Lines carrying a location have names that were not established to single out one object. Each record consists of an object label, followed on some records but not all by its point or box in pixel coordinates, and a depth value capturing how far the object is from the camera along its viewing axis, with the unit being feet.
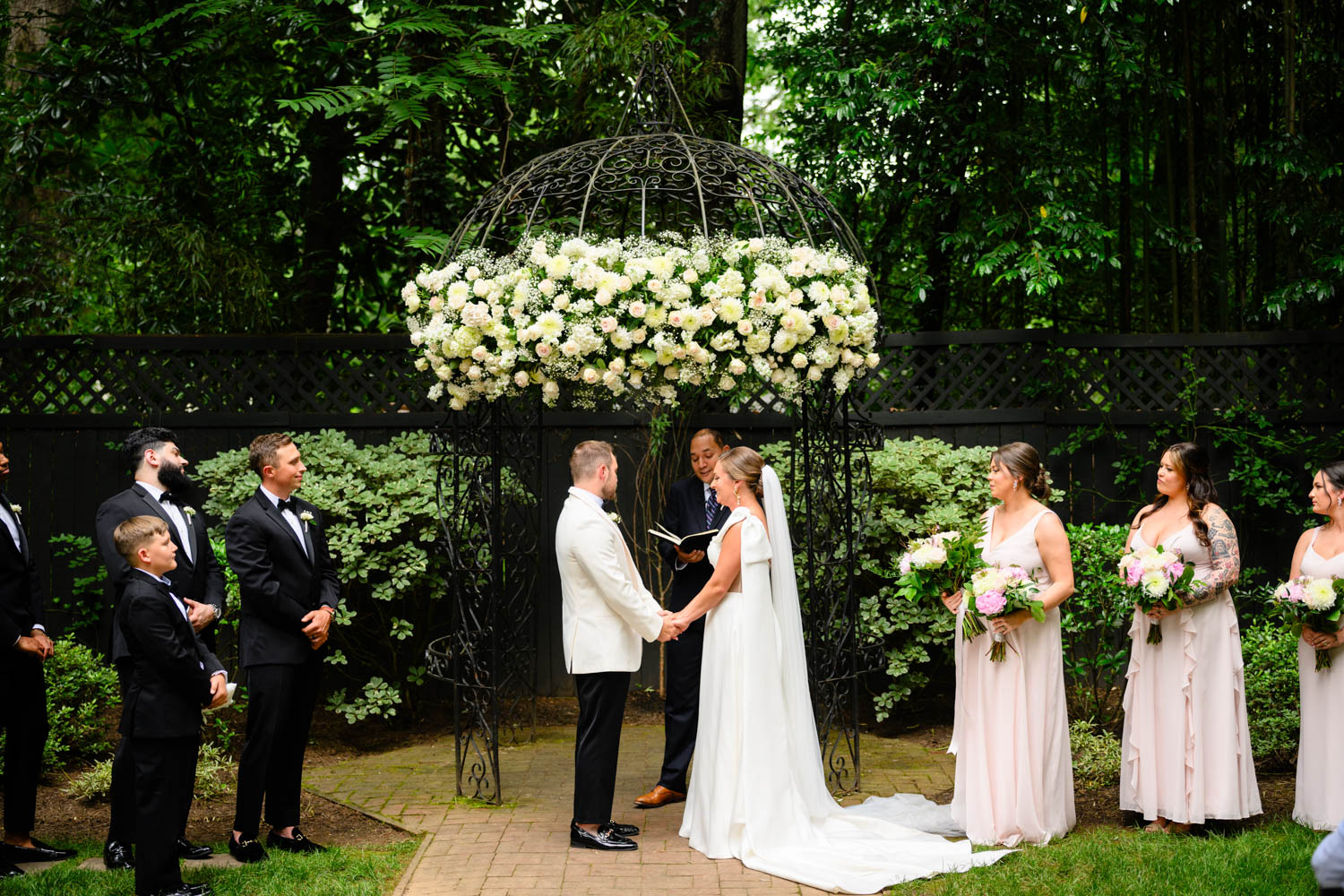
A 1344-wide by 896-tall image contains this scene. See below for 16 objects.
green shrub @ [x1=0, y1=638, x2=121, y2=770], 21.94
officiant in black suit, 20.70
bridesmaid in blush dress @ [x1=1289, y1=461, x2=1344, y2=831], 17.89
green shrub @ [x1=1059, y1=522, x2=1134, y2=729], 21.99
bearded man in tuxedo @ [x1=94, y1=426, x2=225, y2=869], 17.24
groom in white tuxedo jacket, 17.88
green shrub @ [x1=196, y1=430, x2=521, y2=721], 24.23
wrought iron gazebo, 20.61
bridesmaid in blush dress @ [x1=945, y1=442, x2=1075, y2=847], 17.60
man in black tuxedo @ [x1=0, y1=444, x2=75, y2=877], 17.67
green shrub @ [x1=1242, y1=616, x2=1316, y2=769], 21.43
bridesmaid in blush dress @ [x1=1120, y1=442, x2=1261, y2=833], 17.80
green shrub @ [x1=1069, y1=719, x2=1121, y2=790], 21.29
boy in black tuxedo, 15.30
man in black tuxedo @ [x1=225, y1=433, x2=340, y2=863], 17.46
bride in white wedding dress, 17.35
